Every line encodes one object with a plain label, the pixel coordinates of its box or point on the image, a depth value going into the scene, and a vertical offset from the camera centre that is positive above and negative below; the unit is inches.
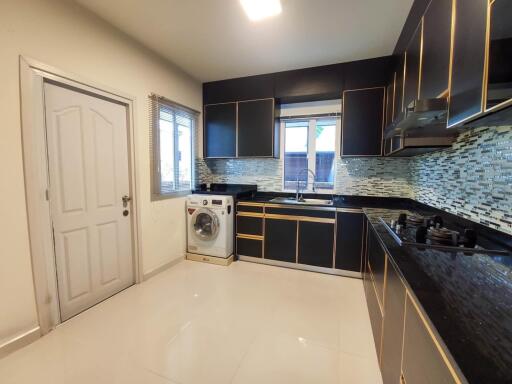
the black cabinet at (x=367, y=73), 106.2 +49.4
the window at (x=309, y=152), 131.0 +14.2
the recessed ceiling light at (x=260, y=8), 70.1 +53.1
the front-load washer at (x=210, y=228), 122.5 -28.9
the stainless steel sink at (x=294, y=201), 120.0 -13.8
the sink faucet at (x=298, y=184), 131.3 -5.1
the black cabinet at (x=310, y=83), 114.7 +48.1
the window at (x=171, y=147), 105.8 +14.4
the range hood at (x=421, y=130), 46.1 +13.5
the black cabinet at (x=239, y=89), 126.0 +49.7
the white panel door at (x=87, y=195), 73.1 -7.5
